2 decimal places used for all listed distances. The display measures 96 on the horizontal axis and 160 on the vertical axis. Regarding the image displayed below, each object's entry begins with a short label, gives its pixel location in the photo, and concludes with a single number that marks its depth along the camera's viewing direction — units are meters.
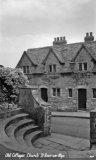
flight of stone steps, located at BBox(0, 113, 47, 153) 4.96
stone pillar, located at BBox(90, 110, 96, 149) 7.24
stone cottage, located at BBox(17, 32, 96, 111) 18.97
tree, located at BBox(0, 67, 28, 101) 10.71
